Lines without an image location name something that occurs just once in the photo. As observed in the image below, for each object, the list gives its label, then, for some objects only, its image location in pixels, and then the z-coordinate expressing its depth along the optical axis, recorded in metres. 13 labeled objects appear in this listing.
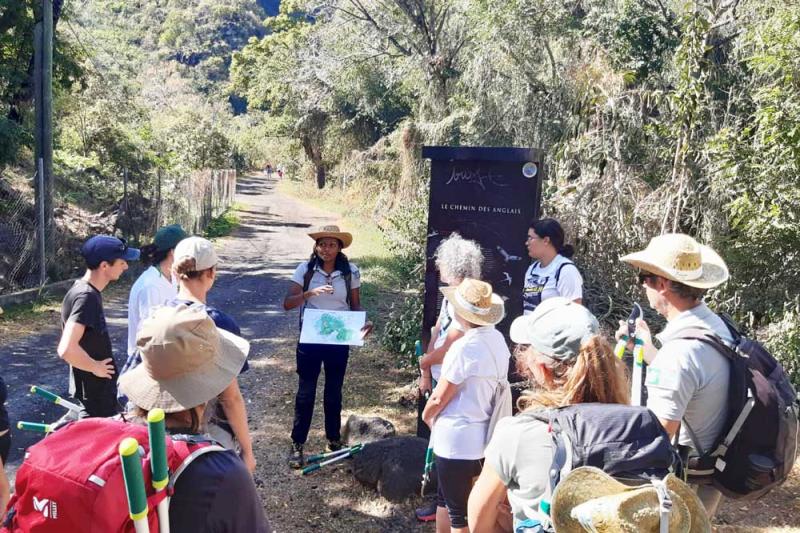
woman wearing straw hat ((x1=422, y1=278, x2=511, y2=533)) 3.14
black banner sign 4.84
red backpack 1.51
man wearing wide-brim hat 2.47
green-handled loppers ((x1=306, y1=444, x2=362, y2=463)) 5.04
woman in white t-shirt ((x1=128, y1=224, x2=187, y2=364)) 3.80
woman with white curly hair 4.01
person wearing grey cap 1.93
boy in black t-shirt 3.49
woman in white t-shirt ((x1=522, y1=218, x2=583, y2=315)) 4.34
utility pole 10.81
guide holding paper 4.90
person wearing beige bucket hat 1.75
